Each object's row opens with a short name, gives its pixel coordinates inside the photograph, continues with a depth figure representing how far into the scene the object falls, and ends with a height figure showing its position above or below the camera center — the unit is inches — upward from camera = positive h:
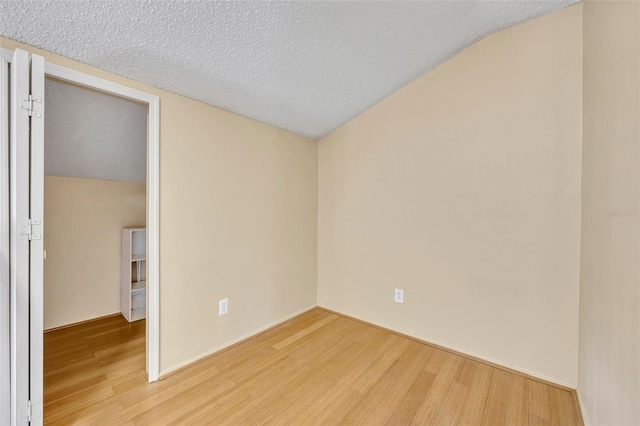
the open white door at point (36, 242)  46.3 -6.1
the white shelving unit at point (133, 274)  101.5 -26.8
